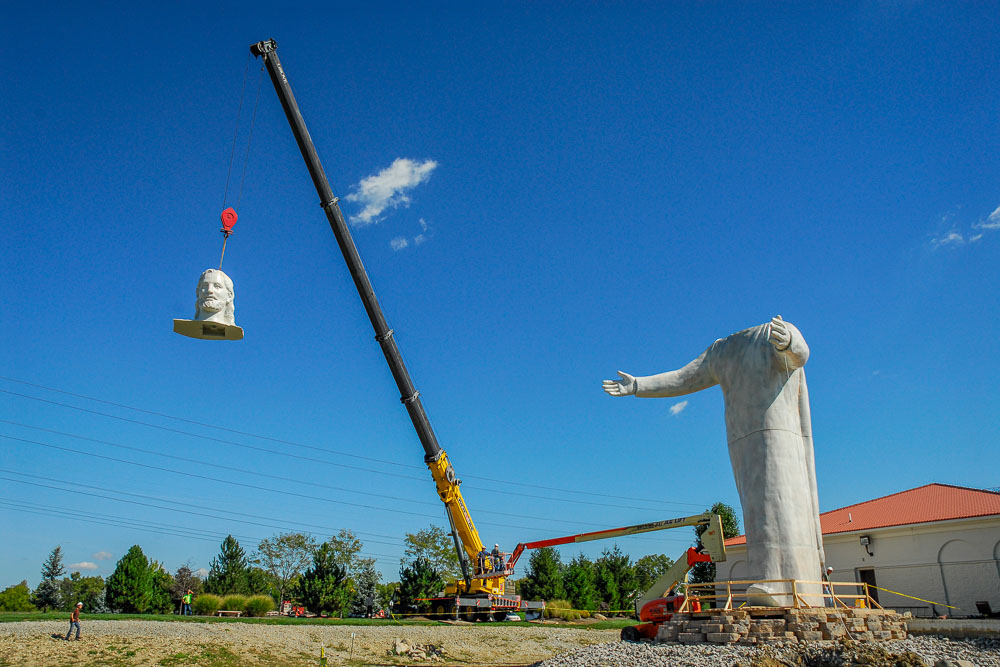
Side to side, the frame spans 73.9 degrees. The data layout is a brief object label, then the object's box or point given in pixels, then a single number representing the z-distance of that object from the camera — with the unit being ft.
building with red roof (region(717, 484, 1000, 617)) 76.74
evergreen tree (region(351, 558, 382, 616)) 141.18
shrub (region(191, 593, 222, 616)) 103.14
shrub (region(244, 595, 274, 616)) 102.06
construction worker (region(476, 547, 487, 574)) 90.68
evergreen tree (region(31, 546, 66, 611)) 156.56
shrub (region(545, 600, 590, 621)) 114.21
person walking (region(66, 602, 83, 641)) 63.10
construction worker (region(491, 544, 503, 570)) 91.66
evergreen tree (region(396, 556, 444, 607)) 120.16
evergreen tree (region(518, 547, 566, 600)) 143.13
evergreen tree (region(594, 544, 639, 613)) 160.15
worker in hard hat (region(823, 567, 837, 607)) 46.71
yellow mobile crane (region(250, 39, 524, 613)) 78.95
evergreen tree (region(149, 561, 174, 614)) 133.39
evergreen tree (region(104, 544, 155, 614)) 124.67
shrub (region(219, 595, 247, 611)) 105.70
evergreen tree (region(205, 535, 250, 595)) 141.59
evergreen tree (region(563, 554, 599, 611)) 145.79
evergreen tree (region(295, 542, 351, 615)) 115.24
